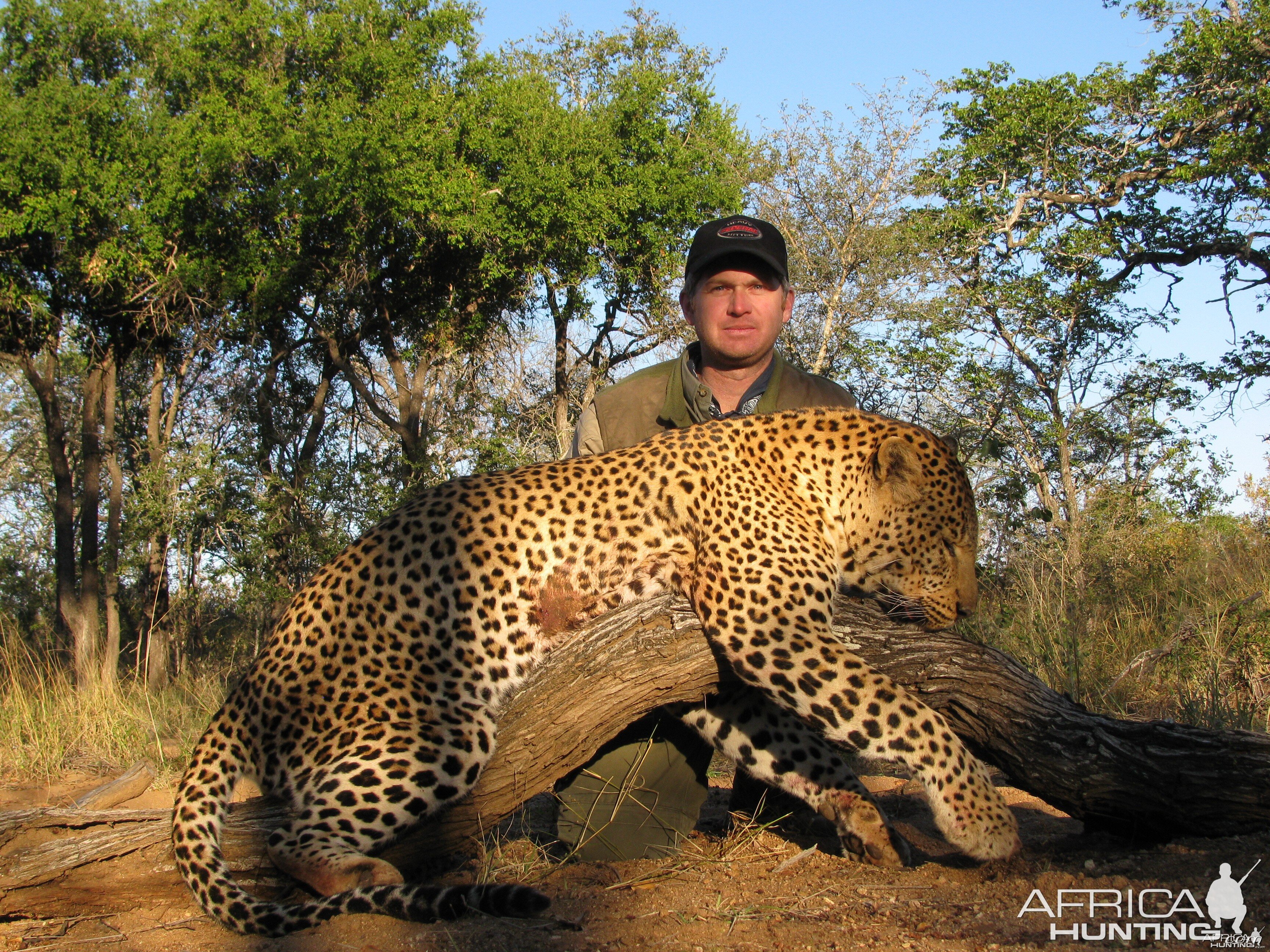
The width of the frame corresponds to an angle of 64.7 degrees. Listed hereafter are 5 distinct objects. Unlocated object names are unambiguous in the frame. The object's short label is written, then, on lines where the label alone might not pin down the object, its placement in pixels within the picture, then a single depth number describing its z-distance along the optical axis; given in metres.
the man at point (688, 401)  5.19
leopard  3.85
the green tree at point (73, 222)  15.94
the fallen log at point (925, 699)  3.97
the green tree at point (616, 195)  18.89
